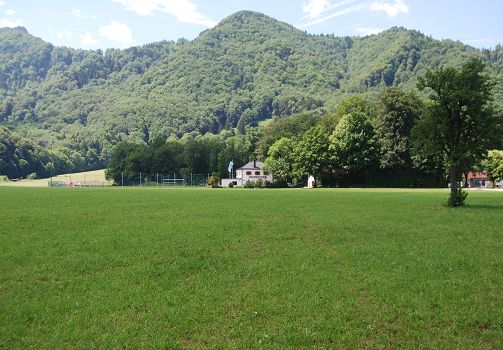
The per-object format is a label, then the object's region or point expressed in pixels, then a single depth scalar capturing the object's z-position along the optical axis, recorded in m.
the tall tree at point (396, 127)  96.44
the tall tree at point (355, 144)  97.50
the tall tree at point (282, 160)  114.19
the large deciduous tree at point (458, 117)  37.44
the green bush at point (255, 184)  116.13
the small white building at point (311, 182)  104.12
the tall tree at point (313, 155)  100.81
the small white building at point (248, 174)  129.50
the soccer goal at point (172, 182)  140.88
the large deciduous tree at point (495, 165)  111.81
